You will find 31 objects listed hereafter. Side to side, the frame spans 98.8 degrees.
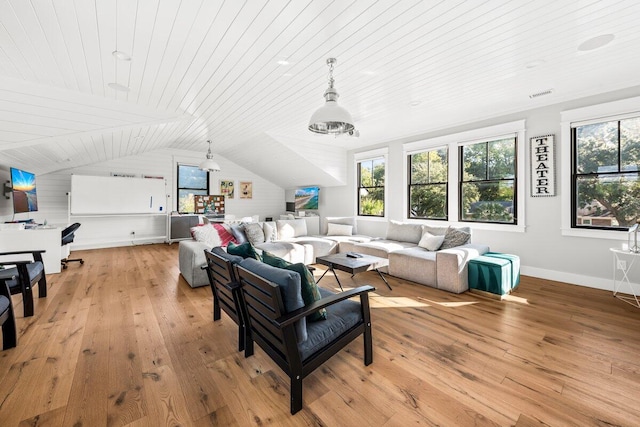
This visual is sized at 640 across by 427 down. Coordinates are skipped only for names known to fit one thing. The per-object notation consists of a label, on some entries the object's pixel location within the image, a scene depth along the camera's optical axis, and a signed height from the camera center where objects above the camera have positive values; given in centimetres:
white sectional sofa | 362 -54
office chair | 472 -39
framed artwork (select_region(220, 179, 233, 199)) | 840 +82
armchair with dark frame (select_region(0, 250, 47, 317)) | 270 -66
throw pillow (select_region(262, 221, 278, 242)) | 527 -34
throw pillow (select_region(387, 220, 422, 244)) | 498 -33
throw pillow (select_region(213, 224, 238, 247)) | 474 -34
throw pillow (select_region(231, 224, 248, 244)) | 485 -34
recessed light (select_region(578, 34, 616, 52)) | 239 +155
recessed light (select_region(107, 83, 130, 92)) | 295 +141
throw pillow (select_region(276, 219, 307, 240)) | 562 -29
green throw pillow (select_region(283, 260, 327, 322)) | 170 -47
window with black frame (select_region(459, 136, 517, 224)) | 444 +56
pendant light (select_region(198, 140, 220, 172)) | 572 +104
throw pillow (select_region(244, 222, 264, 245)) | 499 -34
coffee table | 339 -63
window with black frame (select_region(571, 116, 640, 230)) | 344 +52
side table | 331 -73
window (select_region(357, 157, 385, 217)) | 641 +68
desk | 395 -40
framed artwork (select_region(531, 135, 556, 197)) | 392 +68
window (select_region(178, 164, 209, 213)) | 786 +86
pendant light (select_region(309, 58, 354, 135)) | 233 +87
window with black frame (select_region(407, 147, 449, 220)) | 530 +60
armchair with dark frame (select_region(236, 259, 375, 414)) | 150 -71
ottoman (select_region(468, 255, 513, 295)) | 329 -75
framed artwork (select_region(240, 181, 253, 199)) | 874 +80
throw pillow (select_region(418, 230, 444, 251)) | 430 -44
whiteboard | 618 +48
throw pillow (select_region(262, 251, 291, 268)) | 196 -34
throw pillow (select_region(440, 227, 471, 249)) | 414 -36
